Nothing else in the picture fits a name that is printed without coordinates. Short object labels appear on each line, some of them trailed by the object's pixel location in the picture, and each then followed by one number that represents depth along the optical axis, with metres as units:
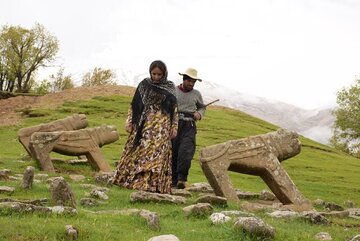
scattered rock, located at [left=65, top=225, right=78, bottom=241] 5.67
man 12.79
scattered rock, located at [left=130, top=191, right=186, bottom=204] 9.06
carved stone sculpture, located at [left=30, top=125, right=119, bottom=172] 14.58
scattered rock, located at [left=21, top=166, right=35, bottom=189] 9.81
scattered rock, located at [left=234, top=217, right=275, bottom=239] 6.23
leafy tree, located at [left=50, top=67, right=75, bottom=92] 74.81
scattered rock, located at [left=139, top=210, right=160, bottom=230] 6.62
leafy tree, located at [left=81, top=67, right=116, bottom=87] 76.19
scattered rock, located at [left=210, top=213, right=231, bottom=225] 7.01
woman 11.29
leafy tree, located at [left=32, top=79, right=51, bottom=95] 70.21
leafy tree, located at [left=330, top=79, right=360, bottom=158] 53.59
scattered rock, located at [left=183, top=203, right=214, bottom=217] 7.64
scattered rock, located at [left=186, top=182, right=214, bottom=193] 13.01
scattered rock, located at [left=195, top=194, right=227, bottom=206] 9.28
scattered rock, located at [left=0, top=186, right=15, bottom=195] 9.07
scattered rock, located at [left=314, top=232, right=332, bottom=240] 6.88
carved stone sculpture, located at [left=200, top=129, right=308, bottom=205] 10.69
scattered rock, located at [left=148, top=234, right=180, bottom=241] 5.28
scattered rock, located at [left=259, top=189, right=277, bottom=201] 12.88
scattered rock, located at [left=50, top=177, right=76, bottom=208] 7.43
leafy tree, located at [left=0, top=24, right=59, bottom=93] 62.31
